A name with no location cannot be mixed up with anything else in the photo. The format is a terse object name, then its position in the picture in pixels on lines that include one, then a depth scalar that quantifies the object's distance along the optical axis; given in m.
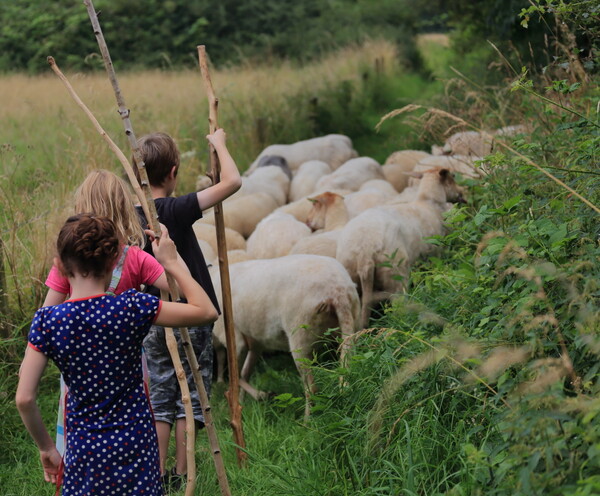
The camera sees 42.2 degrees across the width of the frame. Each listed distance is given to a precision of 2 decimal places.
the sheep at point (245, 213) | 8.97
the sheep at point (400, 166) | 11.05
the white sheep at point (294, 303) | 5.35
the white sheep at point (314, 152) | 12.98
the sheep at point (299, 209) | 8.93
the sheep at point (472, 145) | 9.77
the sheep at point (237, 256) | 6.96
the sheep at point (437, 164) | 9.22
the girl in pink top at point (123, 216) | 3.52
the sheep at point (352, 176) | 10.29
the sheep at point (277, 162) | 11.77
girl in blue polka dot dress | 2.95
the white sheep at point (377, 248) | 6.63
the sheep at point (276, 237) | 7.53
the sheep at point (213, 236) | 7.60
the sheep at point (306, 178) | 10.95
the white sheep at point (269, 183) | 10.37
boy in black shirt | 4.16
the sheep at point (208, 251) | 6.91
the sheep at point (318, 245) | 6.93
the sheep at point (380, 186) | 9.48
